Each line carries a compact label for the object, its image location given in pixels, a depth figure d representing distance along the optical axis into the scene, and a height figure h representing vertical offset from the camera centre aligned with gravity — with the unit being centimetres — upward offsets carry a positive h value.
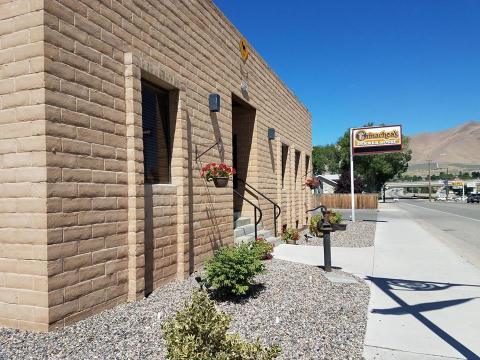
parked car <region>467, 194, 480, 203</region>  5614 -201
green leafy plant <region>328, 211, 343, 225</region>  1465 -122
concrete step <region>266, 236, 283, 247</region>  1001 -144
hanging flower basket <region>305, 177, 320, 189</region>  1469 +15
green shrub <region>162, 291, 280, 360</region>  231 -94
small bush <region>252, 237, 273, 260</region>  757 -123
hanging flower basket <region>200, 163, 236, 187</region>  691 +28
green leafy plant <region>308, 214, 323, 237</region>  1316 -148
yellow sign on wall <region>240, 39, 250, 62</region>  957 +352
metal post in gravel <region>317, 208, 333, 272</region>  714 -101
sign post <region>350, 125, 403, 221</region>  2042 +251
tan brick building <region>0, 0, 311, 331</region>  379 +46
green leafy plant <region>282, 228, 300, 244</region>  1113 -142
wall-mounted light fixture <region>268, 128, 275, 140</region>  1150 +164
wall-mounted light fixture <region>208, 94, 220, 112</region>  734 +166
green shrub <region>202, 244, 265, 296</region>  499 -110
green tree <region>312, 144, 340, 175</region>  8238 +594
